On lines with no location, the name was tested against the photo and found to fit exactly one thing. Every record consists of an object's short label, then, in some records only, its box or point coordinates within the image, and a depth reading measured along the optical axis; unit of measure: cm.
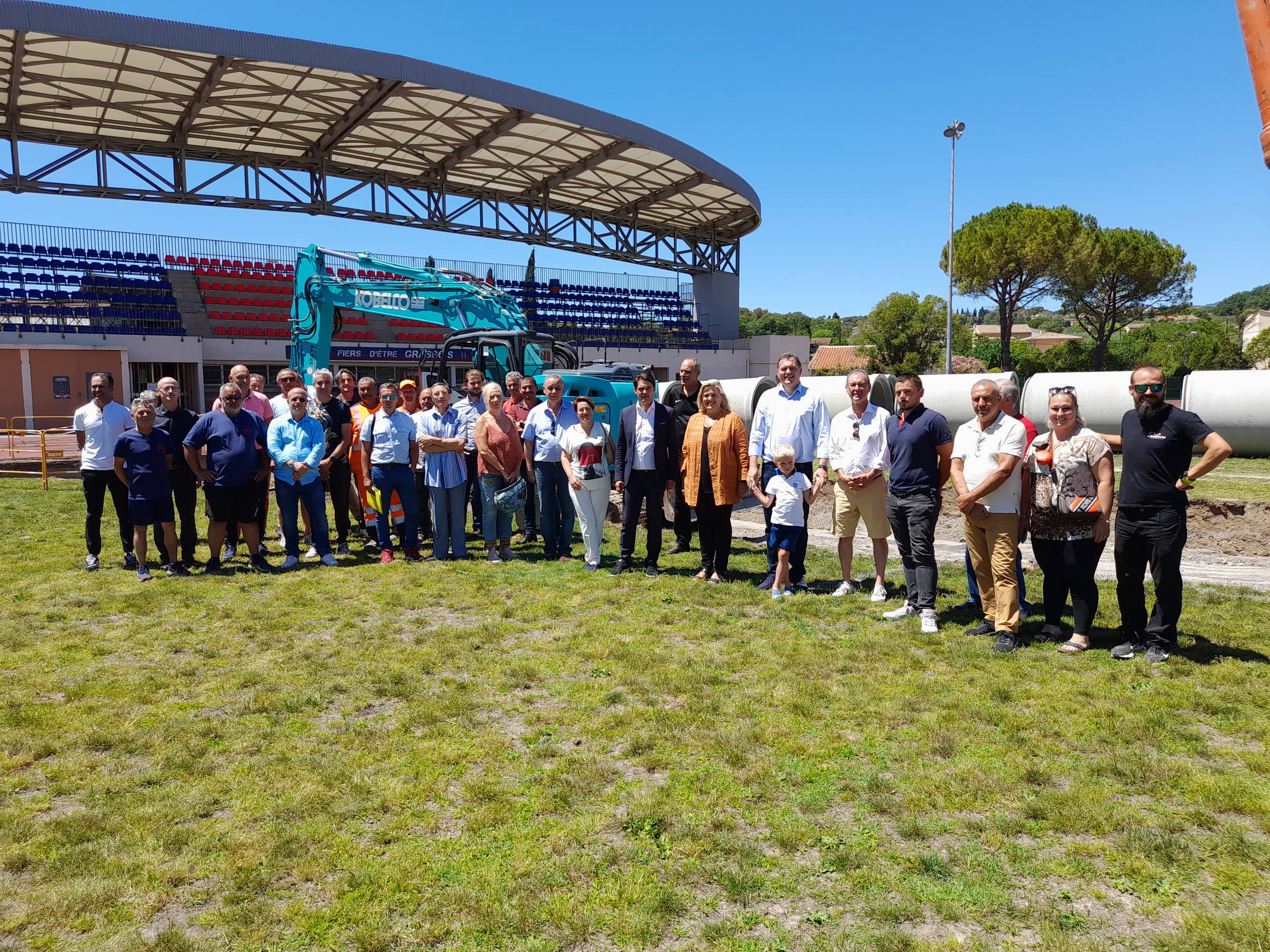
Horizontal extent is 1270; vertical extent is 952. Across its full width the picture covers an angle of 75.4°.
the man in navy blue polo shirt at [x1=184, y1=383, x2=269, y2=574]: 774
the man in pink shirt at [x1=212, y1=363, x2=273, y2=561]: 827
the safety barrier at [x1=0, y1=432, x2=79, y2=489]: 1700
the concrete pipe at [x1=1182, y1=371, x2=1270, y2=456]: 1573
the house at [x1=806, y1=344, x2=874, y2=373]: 7313
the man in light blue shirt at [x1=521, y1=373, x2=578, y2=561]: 831
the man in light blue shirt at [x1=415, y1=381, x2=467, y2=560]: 832
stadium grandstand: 1978
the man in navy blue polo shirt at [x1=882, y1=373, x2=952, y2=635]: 598
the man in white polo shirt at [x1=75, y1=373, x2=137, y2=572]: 786
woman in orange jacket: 726
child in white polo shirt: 684
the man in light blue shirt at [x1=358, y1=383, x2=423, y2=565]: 828
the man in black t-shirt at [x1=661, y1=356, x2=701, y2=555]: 782
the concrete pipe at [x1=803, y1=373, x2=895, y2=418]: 1339
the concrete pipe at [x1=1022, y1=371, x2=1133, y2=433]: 1572
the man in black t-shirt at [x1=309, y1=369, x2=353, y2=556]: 844
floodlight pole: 3075
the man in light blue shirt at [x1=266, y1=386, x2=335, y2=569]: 799
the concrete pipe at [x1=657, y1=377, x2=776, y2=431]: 1273
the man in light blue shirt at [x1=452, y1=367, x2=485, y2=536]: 867
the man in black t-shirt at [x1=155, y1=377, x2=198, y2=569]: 802
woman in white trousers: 791
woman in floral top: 526
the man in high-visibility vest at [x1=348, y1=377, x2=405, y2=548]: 916
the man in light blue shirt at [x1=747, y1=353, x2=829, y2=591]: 707
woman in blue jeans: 820
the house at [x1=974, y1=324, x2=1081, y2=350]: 10456
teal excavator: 1431
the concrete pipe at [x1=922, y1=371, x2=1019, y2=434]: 1462
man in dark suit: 772
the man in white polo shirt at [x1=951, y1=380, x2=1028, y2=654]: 545
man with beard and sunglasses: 495
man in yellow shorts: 656
